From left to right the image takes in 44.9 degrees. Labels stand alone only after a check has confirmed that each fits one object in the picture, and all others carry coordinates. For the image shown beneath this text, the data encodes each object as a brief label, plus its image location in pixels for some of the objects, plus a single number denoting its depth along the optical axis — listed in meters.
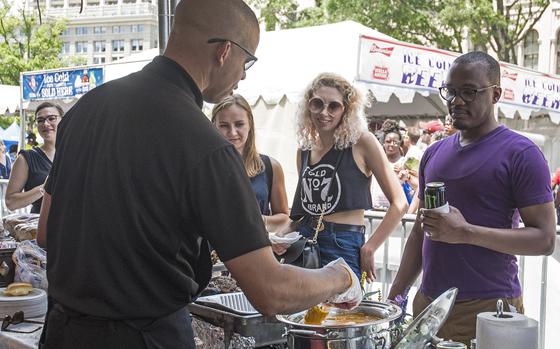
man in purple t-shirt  2.42
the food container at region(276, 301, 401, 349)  1.71
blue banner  10.64
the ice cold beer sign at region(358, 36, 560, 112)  7.62
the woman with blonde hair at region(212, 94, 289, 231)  3.70
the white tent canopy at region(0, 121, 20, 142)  20.97
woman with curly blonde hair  3.39
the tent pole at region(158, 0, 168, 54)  4.62
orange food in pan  1.90
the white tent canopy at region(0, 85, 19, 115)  14.80
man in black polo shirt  1.49
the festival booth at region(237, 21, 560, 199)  7.73
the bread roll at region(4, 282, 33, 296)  2.80
